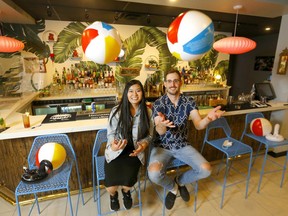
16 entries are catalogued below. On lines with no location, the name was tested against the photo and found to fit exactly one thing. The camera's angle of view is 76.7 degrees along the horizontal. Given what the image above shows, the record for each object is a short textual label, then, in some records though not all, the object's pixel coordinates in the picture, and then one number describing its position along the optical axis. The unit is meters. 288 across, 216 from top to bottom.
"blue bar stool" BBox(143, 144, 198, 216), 1.77
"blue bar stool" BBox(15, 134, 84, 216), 1.40
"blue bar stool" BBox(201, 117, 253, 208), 1.90
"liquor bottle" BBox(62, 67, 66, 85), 3.86
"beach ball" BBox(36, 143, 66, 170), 1.46
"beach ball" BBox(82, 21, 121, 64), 1.34
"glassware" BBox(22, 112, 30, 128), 1.73
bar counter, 1.71
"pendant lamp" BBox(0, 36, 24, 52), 1.88
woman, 1.57
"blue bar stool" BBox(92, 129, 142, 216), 1.65
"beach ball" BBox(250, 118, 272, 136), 2.14
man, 1.68
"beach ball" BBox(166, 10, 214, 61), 1.25
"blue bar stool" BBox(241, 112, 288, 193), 2.04
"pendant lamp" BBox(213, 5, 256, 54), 1.96
